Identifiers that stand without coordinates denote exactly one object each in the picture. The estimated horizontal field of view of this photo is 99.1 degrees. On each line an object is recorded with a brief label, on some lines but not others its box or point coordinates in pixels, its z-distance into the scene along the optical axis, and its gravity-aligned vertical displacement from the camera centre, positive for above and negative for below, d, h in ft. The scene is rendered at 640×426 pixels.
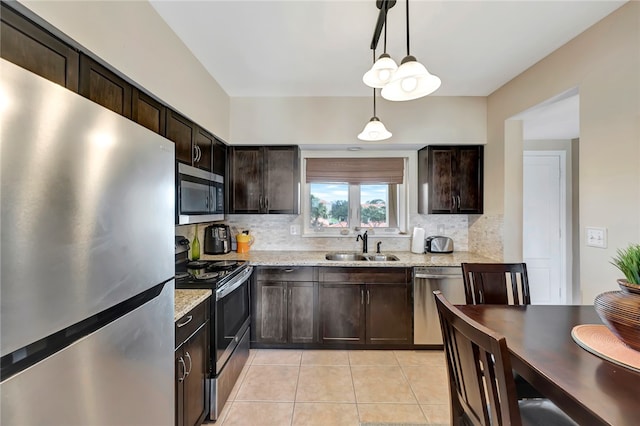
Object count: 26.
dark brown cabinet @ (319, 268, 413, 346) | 8.94 -3.02
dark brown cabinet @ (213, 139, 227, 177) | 9.04 +1.94
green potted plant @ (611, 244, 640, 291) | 3.37 -0.66
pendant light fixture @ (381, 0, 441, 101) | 4.17 +2.15
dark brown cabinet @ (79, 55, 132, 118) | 3.97 +2.01
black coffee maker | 9.82 -0.92
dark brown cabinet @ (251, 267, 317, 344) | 9.03 -3.09
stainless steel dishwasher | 8.82 -2.60
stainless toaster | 10.41 -1.15
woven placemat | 3.19 -1.70
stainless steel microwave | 6.33 +0.49
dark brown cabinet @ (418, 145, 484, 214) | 10.00 +1.30
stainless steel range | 6.11 -2.55
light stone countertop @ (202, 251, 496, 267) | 8.91 -1.54
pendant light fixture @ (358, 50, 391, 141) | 6.71 +2.06
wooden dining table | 2.55 -1.76
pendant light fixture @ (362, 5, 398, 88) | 4.38 +2.34
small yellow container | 10.63 -1.14
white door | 11.91 -0.63
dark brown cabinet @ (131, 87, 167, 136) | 5.09 +2.03
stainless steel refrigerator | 1.82 -0.40
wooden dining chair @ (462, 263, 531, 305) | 5.90 -1.46
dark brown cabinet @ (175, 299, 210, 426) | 4.74 -2.93
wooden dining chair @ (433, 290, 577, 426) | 2.57 -1.81
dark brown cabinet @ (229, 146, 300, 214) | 10.09 +1.28
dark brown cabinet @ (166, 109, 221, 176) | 6.42 +1.94
